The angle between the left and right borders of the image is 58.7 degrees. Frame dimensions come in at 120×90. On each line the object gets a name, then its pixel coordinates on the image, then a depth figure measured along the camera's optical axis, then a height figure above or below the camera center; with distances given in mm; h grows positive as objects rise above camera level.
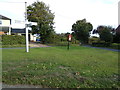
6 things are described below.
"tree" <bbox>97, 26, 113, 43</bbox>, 19766 +1326
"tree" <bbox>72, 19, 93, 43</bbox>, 29438 +2259
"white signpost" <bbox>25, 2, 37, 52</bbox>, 10766 +1662
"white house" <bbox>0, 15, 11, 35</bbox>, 25712 +4083
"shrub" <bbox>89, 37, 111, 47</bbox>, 20531 -550
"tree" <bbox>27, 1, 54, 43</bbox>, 21016 +4530
